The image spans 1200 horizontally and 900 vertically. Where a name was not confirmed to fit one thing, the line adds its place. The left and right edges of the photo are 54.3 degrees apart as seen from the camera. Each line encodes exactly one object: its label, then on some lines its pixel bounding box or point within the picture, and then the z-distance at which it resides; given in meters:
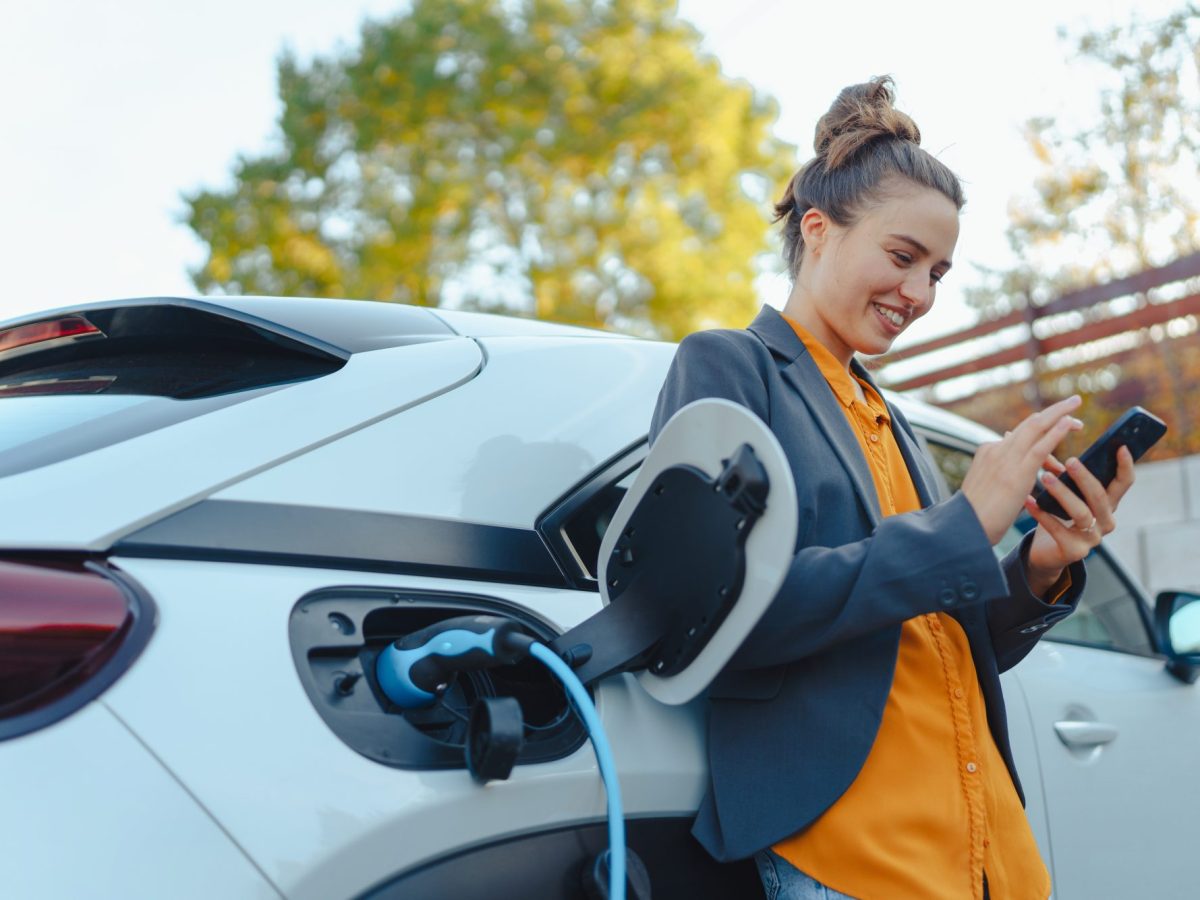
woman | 1.45
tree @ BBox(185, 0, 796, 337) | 17.17
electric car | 1.10
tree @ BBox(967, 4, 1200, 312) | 9.34
